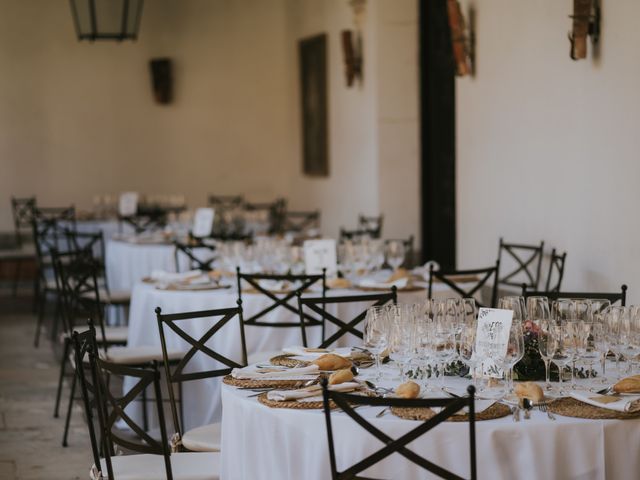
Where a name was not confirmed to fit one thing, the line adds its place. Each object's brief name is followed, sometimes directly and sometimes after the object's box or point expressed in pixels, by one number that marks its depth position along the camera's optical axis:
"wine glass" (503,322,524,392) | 3.29
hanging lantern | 9.45
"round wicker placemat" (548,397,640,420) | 3.03
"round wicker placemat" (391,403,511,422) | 3.03
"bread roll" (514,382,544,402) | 3.18
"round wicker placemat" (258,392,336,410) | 3.21
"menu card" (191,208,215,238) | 8.64
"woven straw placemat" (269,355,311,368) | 3.79
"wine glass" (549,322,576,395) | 3.35
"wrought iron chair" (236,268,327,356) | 5.36
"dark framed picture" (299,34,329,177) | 12.22
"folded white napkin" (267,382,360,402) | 3.30
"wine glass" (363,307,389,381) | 3.49
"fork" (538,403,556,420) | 3.04
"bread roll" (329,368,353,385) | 3.45
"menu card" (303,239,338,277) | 6.16
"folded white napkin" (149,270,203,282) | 6.41
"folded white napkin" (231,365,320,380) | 3.56
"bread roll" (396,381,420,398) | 3.23
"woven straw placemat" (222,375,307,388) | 3.49
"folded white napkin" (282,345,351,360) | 3.94
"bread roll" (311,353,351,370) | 3.70
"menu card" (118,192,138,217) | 11.52
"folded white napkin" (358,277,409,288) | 6.11
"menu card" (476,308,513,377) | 3.32
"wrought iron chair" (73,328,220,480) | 3.27
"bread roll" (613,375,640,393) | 3.28
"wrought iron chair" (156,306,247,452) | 4.02
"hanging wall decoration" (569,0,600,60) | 5.94
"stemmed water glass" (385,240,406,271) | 6.73
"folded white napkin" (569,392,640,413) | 3.06
